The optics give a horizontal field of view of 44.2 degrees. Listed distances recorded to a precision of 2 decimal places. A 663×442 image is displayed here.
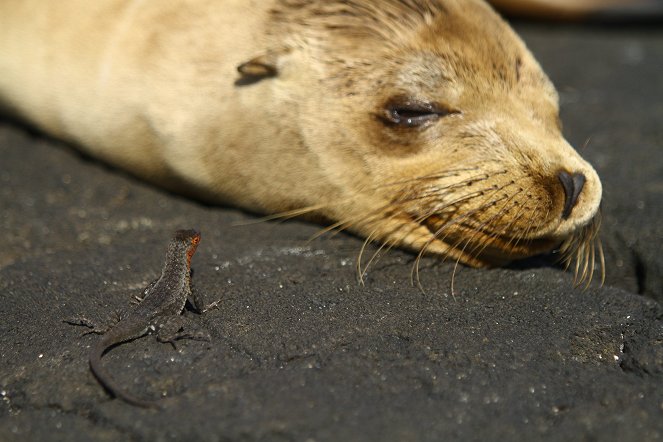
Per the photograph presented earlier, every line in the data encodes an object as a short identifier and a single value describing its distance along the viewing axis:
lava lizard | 2.82
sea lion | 3.37
